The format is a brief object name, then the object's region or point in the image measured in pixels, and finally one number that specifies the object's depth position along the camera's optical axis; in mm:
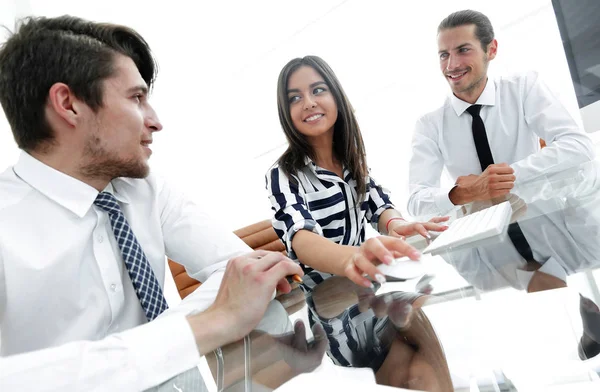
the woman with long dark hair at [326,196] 950
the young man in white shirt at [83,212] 1022
